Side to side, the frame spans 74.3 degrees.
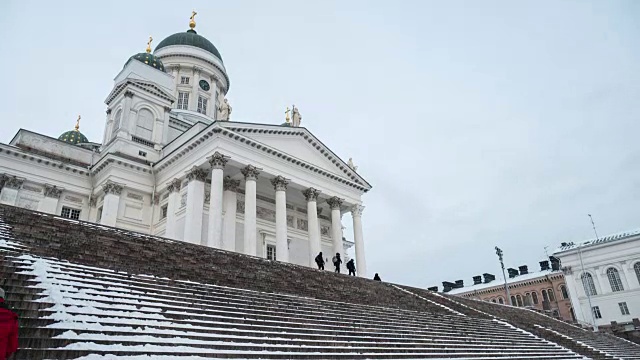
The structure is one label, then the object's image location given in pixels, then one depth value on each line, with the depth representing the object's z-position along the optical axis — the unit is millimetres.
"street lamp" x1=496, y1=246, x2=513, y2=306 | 35844
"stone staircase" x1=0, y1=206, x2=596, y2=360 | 6266
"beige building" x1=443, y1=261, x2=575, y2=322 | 52812
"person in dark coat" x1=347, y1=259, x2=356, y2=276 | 22500
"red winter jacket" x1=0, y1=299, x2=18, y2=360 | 3486
